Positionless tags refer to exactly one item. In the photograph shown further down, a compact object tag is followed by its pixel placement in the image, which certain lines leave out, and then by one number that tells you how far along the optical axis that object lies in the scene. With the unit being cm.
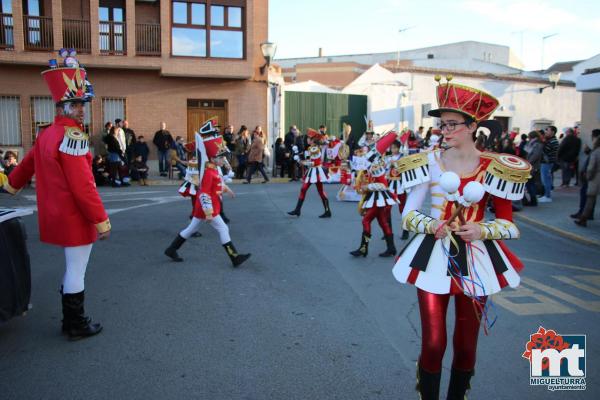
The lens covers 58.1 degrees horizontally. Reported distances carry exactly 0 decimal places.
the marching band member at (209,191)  711
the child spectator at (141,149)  1880
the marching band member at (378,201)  791
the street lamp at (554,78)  2895
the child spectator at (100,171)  1727
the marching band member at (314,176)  1137
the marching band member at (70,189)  447
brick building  2047
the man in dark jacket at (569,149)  1664
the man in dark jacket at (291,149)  2014
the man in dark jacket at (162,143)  2055
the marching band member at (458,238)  311
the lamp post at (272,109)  2239
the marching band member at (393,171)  830
